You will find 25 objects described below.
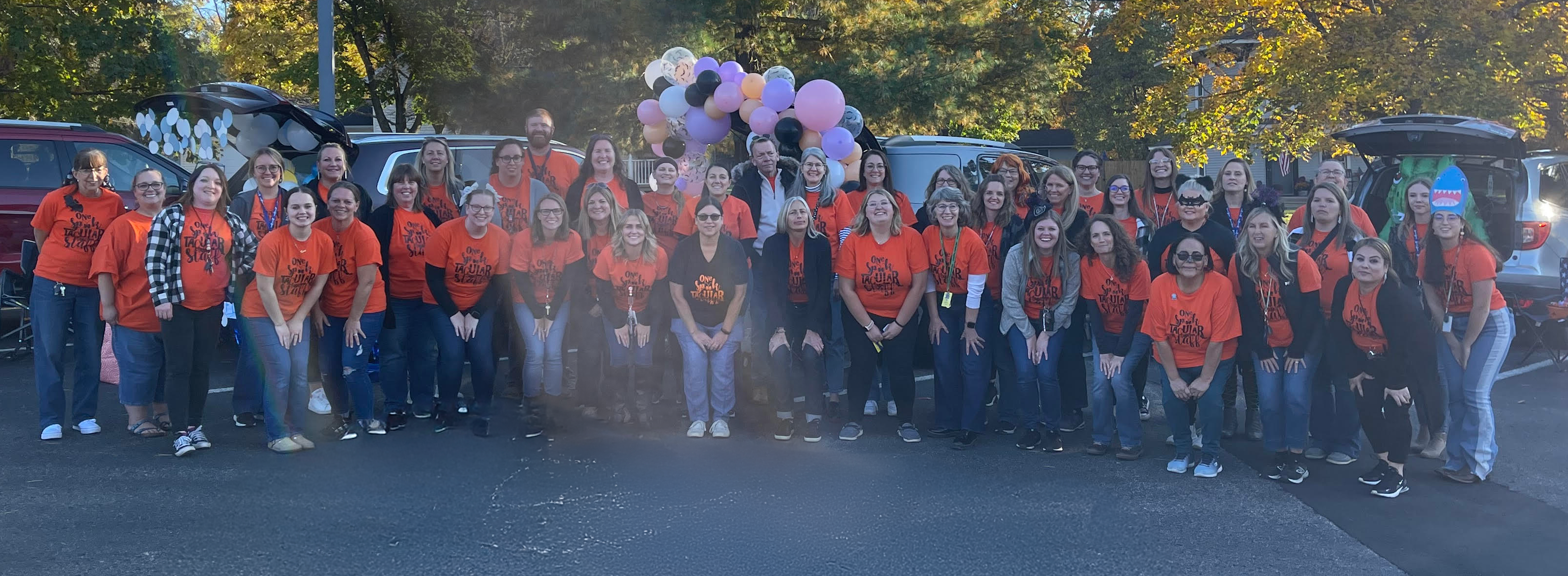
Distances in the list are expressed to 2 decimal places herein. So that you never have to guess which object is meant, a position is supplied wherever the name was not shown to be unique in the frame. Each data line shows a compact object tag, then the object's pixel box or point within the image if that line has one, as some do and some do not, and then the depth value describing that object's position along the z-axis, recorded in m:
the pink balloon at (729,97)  8.84
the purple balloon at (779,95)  8.66
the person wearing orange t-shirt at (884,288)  6.34
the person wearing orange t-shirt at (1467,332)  5.59
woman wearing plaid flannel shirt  5.81
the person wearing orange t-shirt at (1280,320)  5.75
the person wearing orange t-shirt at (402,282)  6.45
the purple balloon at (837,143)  8.73
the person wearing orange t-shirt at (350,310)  6.15
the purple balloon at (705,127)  9.13
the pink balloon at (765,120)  8.73
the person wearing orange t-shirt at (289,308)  5.82
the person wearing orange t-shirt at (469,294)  6.32
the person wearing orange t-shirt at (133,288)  5.89
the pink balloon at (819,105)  8.52
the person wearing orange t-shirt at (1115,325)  5.92
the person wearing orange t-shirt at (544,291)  6.43
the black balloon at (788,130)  8.55
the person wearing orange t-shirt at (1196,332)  5.63
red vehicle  9.19
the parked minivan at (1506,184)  8.60
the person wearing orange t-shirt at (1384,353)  5.41
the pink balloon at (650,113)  9.42
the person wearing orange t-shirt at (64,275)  6.22
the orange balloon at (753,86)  8.88
